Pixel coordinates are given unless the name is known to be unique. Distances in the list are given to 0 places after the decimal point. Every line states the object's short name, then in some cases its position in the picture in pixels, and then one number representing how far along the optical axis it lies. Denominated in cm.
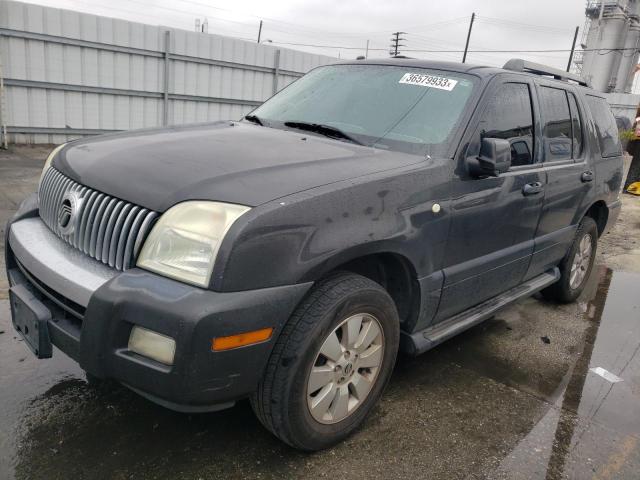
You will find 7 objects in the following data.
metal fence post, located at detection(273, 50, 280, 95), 1310
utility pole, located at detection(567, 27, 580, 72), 3758
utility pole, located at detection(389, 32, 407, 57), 5241
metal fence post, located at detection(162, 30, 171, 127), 1106
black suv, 194
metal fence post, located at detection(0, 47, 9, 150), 948
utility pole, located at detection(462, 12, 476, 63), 4262
